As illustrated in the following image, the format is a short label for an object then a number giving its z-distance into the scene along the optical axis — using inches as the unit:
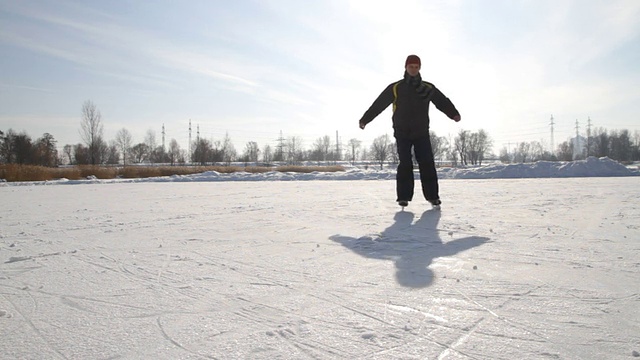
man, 161.6
